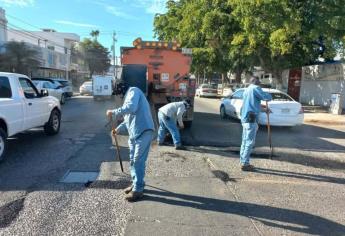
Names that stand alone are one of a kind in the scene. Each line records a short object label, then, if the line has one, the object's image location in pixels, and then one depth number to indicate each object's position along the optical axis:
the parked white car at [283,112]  12.86
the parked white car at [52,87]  22.29
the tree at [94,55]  84.25
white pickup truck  8.09
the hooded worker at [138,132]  5.57
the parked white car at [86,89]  35.08
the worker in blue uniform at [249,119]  7.54
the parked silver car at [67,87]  26.57
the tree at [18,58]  35.97
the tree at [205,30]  27.30
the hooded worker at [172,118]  9.23
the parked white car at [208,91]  36.04
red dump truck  12.52
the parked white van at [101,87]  27.53
